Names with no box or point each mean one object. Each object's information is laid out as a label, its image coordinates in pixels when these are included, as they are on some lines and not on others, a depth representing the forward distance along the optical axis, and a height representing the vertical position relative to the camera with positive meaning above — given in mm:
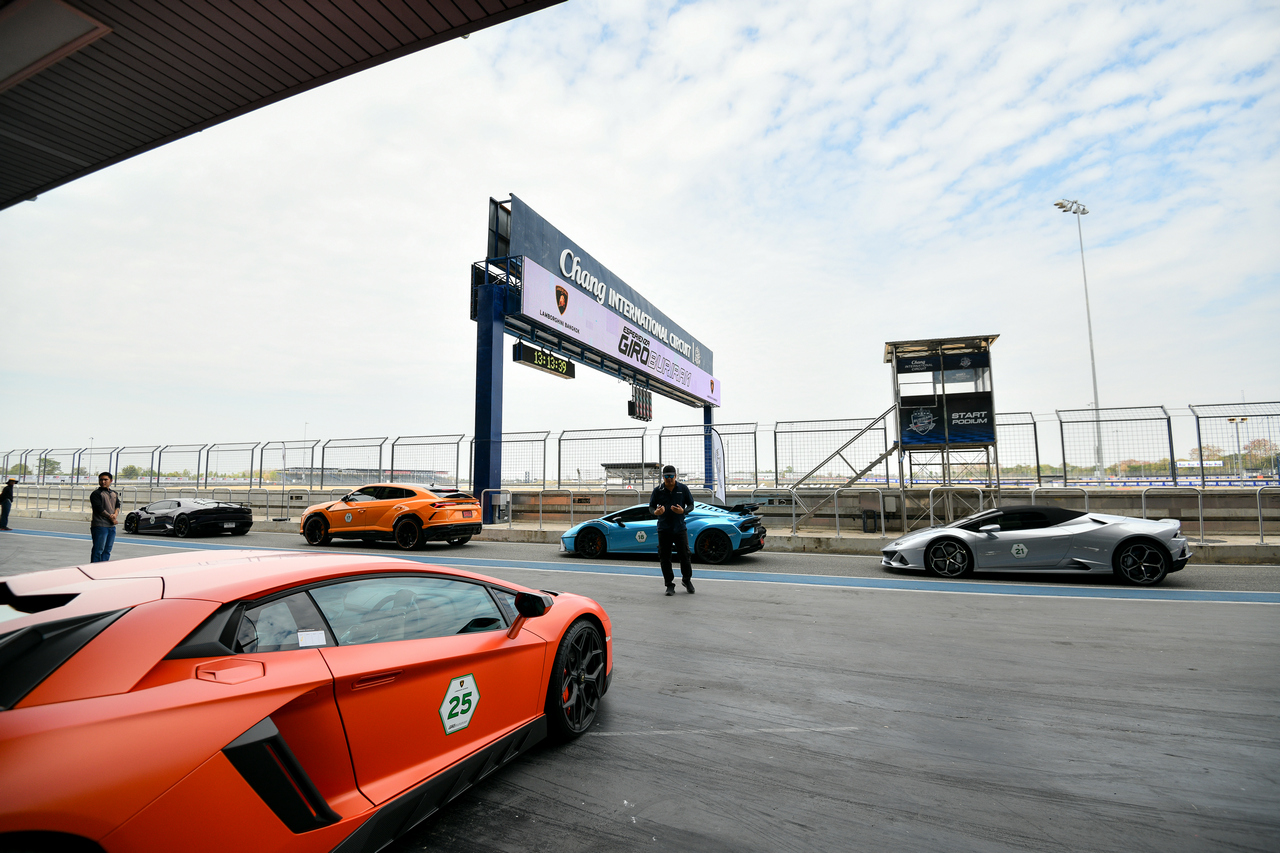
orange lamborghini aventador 1482 -629
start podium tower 15891 +1790
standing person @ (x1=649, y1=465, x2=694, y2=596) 8102 -480
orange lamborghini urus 13219 -641
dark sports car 16109 -692
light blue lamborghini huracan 11391 -987
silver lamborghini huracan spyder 8367 -1033
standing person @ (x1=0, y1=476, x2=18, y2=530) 18062 -182
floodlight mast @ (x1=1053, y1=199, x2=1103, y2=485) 31469 +14151
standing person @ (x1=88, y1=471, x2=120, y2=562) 9898 -392
